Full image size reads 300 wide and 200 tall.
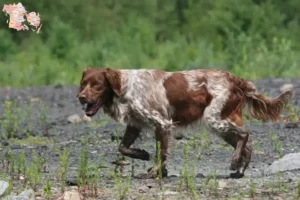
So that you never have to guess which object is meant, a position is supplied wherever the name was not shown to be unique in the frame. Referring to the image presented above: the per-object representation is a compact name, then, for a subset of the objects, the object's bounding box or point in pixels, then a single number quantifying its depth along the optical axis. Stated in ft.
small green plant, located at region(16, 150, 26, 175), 59.77
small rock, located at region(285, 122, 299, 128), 85.08
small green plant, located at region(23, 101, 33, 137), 92.61
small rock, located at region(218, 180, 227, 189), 58.46
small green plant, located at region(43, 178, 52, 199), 54.65
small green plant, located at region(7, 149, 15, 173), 62.12
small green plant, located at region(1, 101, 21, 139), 89.97
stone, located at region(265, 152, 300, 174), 62.34
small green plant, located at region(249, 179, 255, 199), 54.59
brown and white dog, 63.36
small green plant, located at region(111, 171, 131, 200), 54.65
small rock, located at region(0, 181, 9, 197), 53.36
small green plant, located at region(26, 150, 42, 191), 56.65
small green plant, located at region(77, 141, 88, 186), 56.44
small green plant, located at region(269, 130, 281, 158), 77.30
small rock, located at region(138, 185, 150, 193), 57.23
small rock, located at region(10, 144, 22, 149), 80.38
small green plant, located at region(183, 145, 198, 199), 54.85
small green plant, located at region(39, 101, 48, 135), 91.15
